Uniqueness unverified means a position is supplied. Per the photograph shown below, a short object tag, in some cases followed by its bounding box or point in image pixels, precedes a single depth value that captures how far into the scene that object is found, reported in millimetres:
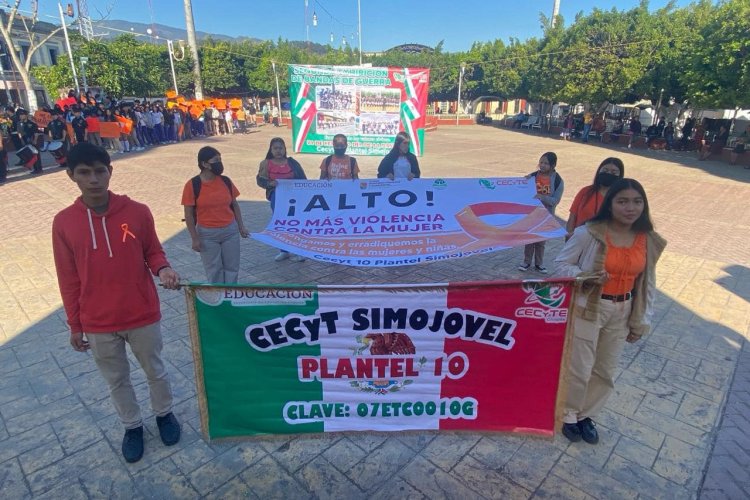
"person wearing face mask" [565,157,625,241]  4098
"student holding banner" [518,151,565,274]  5586
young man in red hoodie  2596
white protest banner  4473
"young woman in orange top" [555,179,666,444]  2744
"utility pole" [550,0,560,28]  37344
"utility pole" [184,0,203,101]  28939
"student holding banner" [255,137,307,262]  5785
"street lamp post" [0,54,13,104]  41250
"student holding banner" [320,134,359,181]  6277
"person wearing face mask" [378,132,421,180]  6371
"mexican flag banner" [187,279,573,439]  2725
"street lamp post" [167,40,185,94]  36256
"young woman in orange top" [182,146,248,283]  4332
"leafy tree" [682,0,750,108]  15516
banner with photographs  12047
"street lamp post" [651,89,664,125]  22719
